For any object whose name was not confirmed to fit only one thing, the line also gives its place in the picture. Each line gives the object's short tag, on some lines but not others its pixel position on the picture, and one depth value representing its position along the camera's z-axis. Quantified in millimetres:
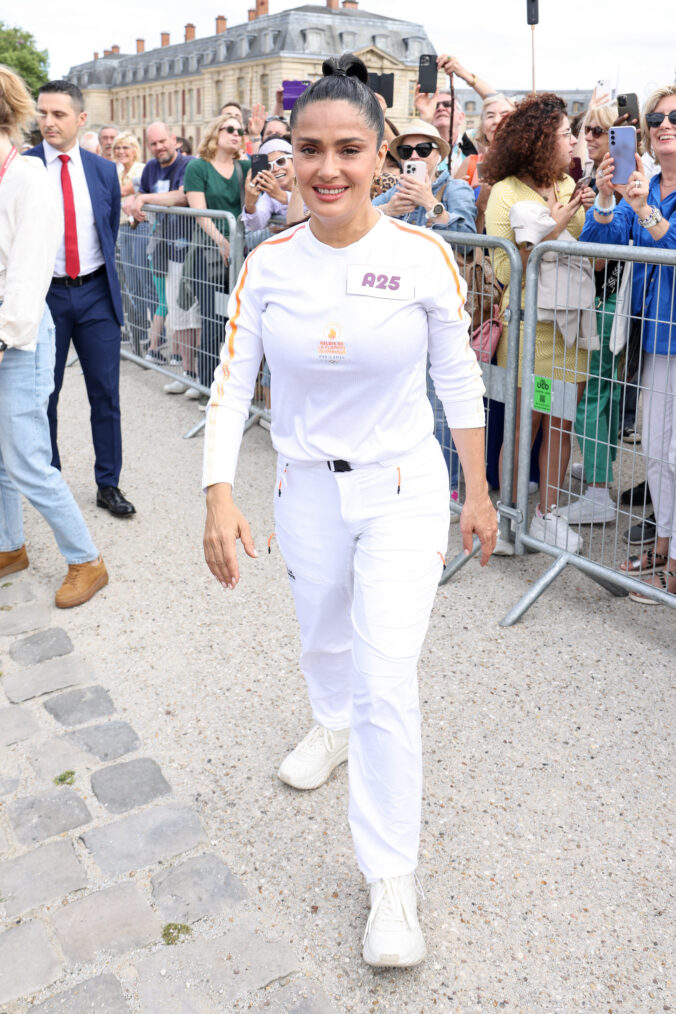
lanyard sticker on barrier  4908
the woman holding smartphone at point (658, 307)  4449
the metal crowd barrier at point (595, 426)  4512
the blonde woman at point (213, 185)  7816
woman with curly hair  5043
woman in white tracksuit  2529
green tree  58312
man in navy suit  5457
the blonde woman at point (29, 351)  4309
